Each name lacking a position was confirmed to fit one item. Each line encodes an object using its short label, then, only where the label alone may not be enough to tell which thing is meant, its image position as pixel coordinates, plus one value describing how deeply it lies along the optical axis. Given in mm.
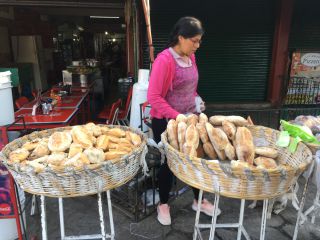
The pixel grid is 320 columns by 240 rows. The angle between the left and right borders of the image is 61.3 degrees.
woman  2283
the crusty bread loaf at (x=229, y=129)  1755
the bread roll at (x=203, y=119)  1875
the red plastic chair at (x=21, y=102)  4760
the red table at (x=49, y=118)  3643
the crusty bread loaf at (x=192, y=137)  1670
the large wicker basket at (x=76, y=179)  1503
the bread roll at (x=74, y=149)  1692
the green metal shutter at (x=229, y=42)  7105
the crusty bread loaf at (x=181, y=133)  1732
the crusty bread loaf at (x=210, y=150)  1729
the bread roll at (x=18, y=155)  1662
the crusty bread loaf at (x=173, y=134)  1782
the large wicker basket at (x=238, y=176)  1396
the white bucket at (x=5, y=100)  2305
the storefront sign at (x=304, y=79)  7391
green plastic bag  1915
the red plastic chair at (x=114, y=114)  4344
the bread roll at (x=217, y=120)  1893
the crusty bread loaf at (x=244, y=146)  1612
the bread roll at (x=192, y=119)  1869
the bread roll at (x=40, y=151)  1746
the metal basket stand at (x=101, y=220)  1885
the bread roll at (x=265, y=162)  1568
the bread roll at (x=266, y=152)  1727
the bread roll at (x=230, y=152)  1649
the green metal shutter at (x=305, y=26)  7270
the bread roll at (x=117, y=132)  2087
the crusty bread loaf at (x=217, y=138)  1670
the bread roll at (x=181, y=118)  1907
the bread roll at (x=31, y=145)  1856
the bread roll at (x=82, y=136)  1821
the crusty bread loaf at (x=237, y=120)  1907
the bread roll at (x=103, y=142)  1842
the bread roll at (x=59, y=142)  1777
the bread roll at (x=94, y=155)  1650
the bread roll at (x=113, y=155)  1703
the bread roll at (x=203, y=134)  1746
